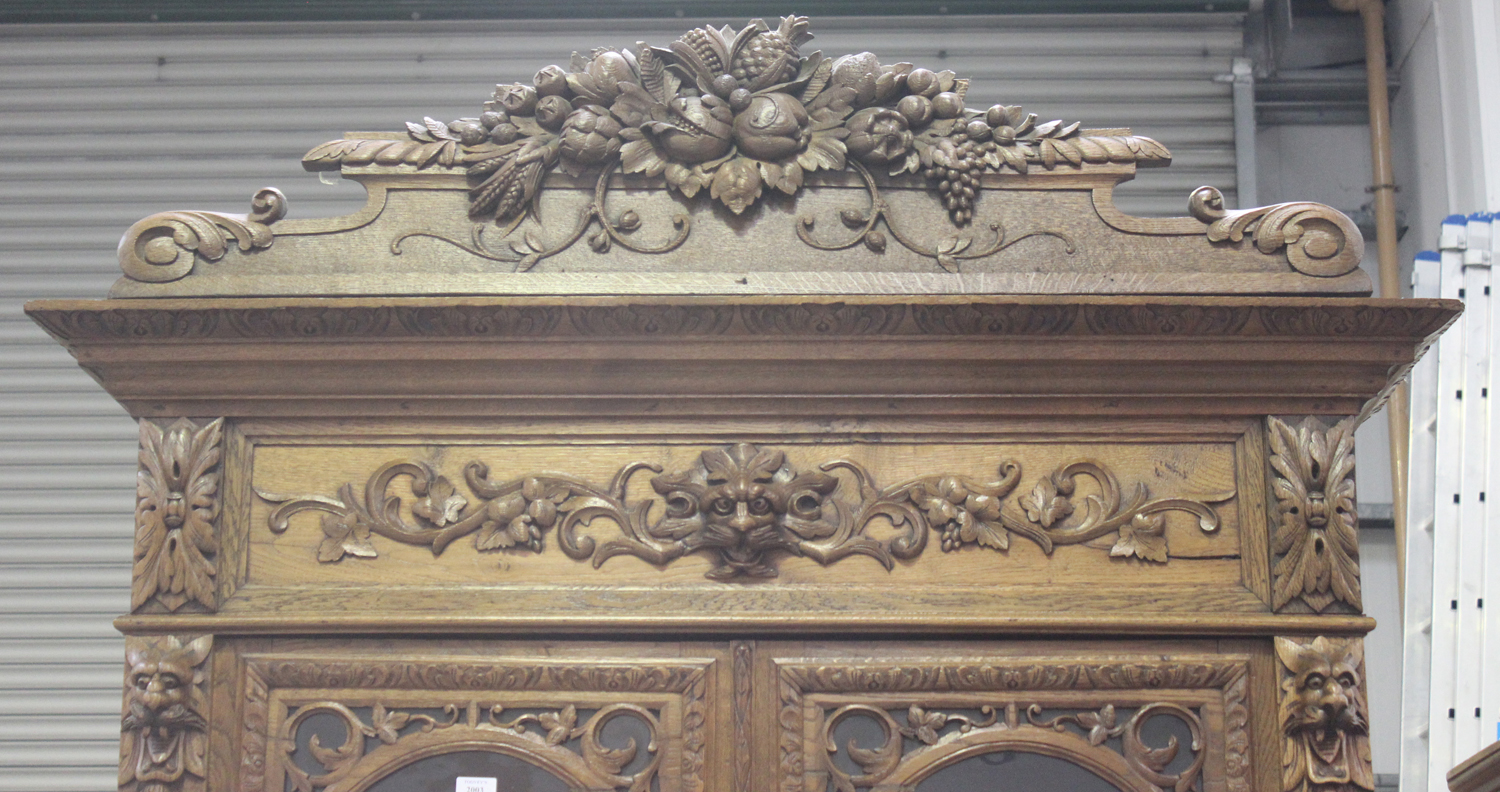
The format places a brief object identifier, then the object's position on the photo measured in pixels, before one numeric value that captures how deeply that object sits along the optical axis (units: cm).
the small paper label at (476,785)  191
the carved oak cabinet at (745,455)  190
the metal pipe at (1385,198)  367
